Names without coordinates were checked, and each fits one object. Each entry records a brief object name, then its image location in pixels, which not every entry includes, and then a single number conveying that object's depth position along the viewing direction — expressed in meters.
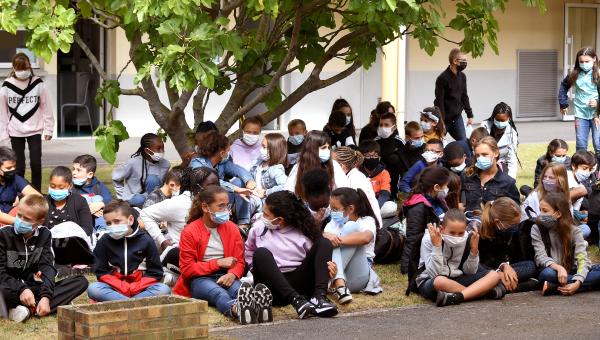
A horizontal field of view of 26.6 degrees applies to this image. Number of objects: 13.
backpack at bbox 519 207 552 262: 10.66
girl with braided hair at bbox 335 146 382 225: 11.29
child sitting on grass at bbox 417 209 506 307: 9.93
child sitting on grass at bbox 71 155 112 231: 11.47
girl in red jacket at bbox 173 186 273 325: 9.65
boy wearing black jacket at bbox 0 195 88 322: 9.27
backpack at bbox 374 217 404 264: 11.64
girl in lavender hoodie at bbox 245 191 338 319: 9.52
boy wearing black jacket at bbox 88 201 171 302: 9.47
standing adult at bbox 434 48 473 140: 16.09
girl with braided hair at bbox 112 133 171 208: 12.41
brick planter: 7.75
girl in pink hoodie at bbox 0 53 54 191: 14.16
